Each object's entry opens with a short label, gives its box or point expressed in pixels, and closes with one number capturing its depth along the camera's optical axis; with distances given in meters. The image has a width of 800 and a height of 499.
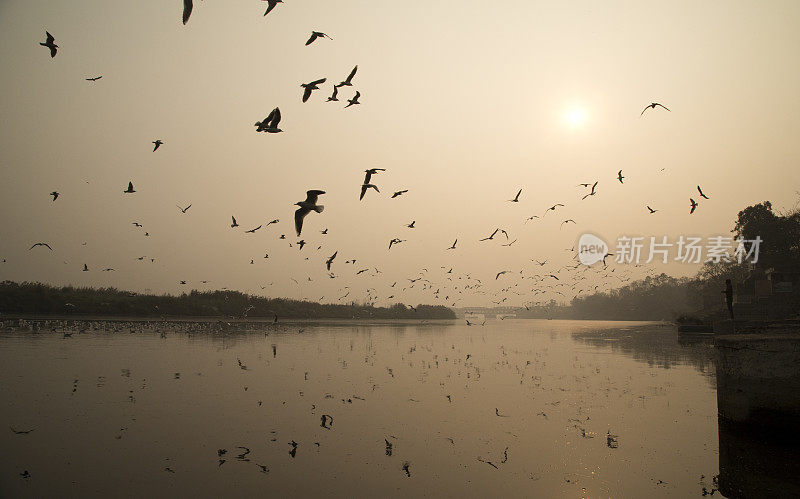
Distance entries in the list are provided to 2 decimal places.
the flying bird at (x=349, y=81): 13.88
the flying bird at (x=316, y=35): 13.63
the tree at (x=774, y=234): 68.12
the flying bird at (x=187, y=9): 8.59
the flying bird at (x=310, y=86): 13.26
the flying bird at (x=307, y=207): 10.53
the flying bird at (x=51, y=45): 13.50
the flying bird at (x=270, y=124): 11.81
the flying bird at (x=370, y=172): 14.87
